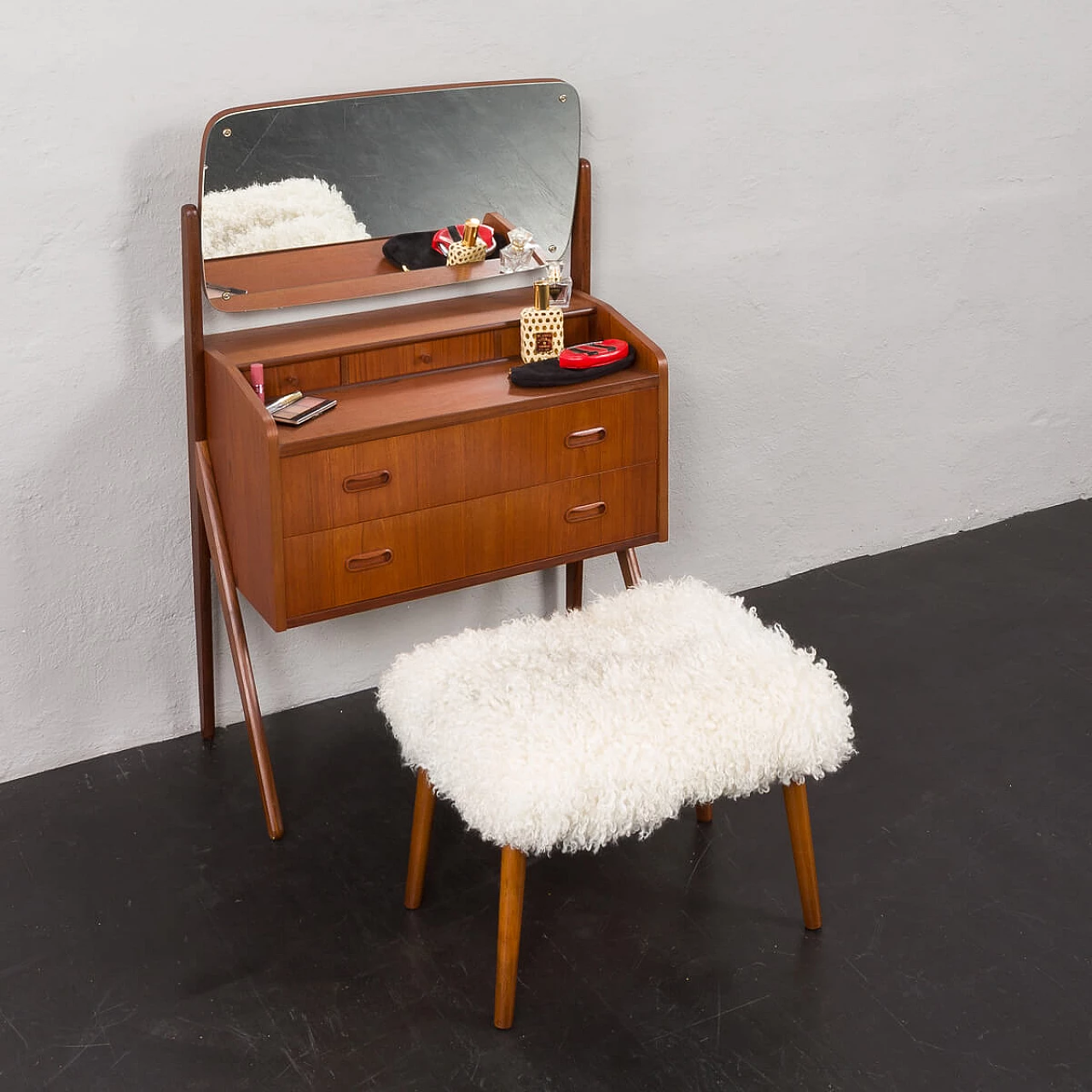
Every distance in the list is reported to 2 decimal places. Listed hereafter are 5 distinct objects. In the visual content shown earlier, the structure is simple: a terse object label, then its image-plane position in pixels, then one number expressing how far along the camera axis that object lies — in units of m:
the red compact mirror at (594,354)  2.71
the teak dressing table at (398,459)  2.52
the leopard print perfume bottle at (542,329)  2.81
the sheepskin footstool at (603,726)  2.06
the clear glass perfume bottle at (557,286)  2.88
